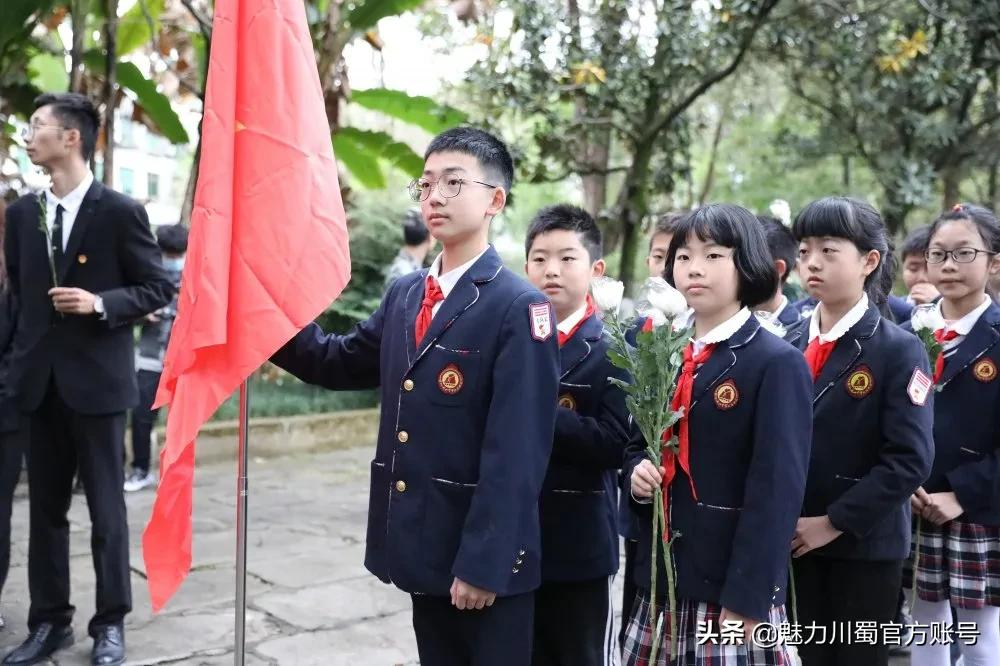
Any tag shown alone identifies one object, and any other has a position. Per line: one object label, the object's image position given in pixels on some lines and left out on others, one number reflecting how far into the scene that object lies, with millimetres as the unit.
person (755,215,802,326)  3785
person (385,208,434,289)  6910
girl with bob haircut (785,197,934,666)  2688
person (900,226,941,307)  4404
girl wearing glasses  3275
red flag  2496
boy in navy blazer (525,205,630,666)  2781
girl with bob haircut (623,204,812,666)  2316
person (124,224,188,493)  6527
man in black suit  3557
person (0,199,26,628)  3732
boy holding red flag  2230
